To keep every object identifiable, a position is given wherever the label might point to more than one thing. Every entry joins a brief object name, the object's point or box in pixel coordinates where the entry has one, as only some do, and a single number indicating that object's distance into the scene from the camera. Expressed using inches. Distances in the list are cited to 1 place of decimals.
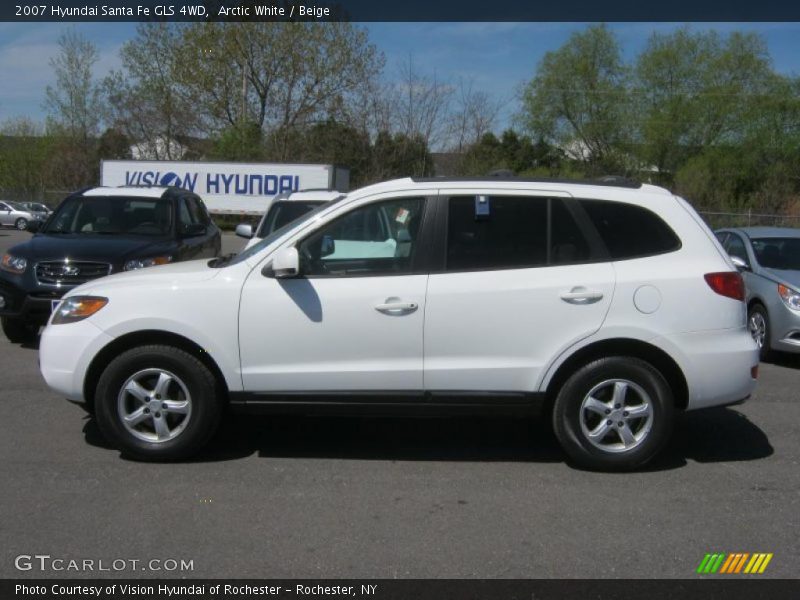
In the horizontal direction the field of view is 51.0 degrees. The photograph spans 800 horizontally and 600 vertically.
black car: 346.6
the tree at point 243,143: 1619.1
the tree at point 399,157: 1290.6
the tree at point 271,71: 1550.2
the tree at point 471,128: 1288.1
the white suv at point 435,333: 210.2
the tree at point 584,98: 1781.5
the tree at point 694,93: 1748.3
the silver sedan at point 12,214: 1484.6
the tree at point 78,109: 1847.9
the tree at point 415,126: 1288.1
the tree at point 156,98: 1701.5
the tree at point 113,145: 1877.5
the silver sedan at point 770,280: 361.4
